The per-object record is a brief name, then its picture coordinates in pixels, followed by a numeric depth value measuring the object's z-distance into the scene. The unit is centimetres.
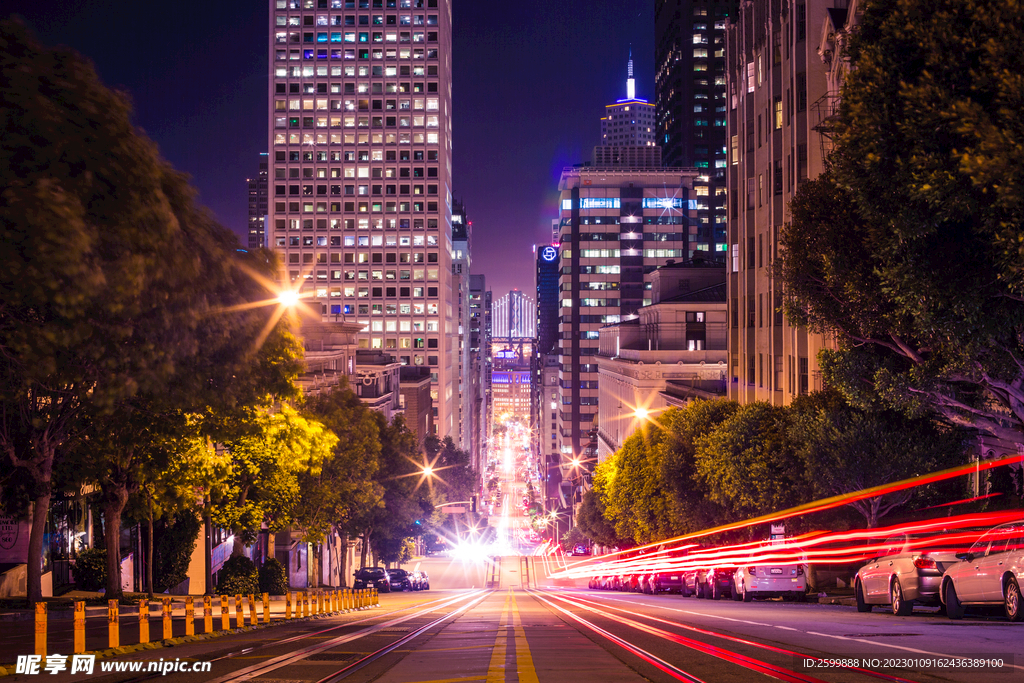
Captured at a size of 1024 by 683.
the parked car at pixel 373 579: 5228
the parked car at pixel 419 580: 5981
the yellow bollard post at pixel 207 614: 1590
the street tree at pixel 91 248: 1147
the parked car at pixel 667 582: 4103
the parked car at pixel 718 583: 3122
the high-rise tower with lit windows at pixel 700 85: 19075
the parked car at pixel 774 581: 2817
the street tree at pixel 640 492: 5006
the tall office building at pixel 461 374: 18425
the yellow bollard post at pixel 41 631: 1124
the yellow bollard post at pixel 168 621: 1370
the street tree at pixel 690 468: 4234
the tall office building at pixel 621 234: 16162
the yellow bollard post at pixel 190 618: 1546
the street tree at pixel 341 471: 3706
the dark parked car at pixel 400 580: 5644
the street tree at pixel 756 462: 3152
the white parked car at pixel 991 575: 1439
